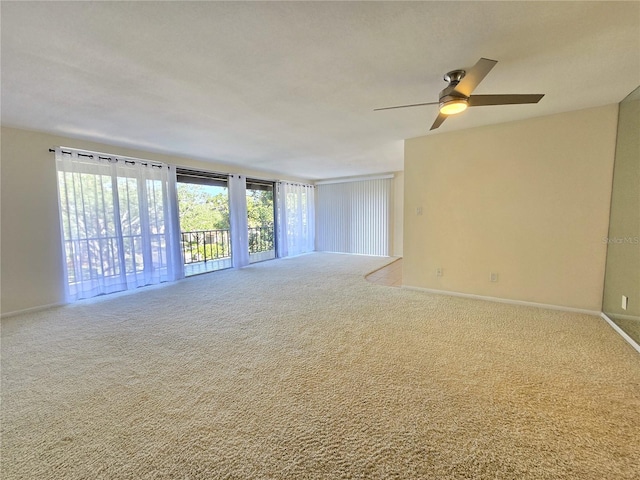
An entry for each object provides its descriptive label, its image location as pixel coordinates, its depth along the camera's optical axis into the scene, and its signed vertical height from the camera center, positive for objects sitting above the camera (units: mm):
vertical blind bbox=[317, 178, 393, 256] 7133 +36
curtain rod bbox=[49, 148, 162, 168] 3585 +933
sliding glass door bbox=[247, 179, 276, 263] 6755 -56
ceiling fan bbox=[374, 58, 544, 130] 1896 +884
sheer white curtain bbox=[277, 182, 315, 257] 7082 -8
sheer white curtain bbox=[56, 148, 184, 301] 3676 -12
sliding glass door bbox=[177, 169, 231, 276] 5480 -25
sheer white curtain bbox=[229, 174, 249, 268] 5828 -17
